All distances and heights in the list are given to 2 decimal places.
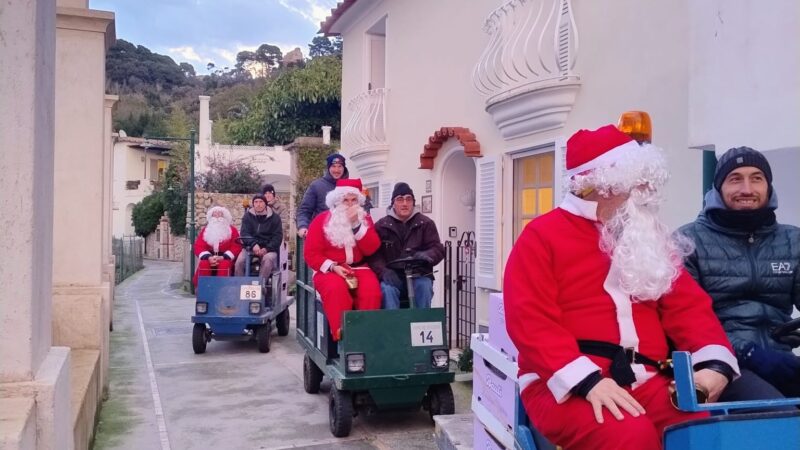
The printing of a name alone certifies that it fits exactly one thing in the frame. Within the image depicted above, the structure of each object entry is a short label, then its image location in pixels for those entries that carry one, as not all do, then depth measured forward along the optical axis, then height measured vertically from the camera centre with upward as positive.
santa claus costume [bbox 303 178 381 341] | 5.84 -0.21
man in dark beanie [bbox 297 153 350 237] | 7.41 +0.37
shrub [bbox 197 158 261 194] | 23.78 +1.56
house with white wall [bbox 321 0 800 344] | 3.73 +1.10
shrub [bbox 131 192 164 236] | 35.88 +0.50
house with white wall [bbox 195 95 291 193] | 28.92 +2.93
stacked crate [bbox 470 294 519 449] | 3.17 -0.77
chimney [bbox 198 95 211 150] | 30.92 +4.30
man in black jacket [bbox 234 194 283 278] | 9.83 -0.07
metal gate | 8.71 -0.77
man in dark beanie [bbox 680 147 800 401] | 3.04 -0.12
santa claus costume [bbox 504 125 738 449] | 2.45 -0.26
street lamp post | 17.13 -0.02
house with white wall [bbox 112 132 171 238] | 42.06 +2.51
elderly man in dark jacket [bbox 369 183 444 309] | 5.97 -0.16
